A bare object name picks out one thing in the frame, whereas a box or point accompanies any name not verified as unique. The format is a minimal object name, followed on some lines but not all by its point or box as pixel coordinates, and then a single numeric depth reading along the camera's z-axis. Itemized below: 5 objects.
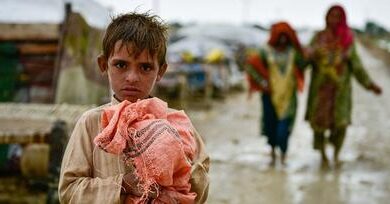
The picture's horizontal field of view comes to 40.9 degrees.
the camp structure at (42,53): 6.20
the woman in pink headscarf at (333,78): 6.38
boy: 1.69
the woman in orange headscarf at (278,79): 6.43
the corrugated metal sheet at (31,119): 4.08
